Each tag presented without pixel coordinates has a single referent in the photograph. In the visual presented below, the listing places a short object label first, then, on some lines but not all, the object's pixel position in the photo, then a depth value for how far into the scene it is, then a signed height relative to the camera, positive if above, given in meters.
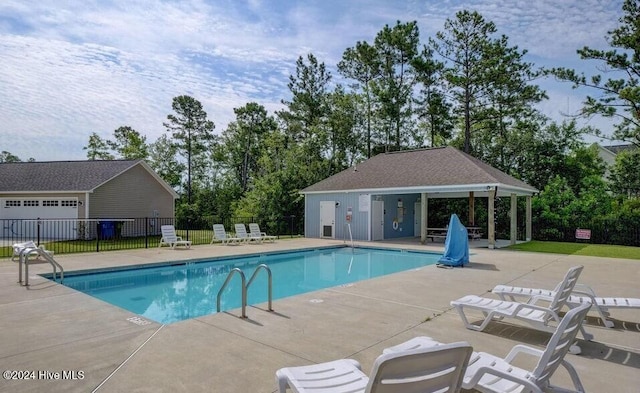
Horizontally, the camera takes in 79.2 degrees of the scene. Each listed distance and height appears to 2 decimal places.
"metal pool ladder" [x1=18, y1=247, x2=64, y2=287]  7.54 -1.32
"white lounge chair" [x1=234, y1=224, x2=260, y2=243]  17.41 -1.65
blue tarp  10.73 -1.41
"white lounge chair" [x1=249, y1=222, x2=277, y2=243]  17.91 -1.67
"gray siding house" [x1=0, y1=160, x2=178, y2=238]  20.02 +0.27
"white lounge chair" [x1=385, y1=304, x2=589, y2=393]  2.69 -1.29
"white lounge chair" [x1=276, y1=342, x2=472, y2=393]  1.88 -0.88
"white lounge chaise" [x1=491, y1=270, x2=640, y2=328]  5.26 -1.46
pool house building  16.92 +0.29
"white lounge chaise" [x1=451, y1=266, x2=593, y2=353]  4.63 -1.41
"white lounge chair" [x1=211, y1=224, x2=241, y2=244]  16.91 -1.74
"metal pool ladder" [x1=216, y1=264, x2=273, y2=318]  5.58 -1.38
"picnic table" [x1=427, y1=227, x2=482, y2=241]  18.52 -1.77
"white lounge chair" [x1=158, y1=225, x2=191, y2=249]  15.01 -1.64
